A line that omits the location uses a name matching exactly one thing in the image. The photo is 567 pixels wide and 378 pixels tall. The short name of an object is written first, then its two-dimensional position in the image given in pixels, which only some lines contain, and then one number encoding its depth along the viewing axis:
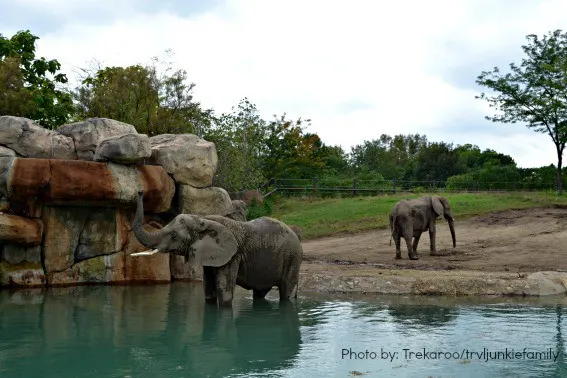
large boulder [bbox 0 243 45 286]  17.92
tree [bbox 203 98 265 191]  35.59
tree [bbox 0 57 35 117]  28.38
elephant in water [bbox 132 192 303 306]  13.98
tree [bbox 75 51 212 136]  32.72
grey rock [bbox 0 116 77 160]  18.52
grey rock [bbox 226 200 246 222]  21.91
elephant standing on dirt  22.66
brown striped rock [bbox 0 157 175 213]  17.34
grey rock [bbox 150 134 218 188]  20.31
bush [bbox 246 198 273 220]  33.69
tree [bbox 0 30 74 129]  28.69
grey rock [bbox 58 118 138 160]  19.64
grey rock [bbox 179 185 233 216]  20.41
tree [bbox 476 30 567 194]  40.31
